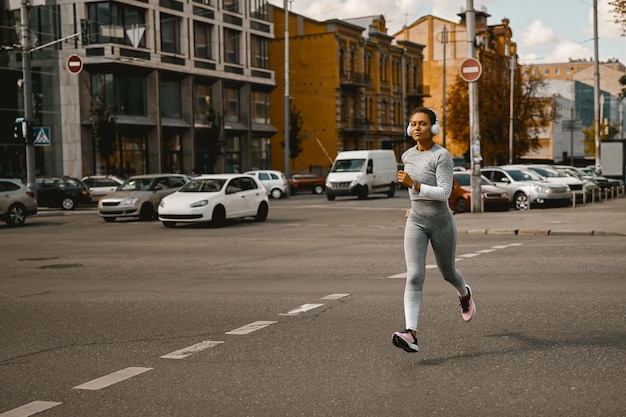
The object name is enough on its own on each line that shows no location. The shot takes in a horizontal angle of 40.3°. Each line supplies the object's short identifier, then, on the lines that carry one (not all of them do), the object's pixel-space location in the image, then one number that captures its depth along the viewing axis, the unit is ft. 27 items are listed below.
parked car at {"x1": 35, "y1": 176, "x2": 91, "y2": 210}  120.06
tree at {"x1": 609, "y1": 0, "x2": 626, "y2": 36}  97.09
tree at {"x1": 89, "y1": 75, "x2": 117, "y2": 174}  148.97
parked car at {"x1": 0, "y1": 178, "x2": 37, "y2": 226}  83.71
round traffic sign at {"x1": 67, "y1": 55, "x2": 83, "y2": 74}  113.19
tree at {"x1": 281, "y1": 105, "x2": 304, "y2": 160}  220.43
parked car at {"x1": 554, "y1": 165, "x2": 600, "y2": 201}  121.29
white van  139.54
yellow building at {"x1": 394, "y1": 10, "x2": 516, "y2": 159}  310.04
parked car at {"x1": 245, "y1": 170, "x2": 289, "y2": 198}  154.71
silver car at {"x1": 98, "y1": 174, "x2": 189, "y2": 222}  87.35
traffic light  106.83
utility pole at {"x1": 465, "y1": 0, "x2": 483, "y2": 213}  86.53
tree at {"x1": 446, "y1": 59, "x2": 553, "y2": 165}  224.12
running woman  21.63
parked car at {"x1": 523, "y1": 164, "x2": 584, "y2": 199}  111.96
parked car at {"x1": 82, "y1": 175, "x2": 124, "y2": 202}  131.64
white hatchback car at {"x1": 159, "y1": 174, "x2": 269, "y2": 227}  75.51
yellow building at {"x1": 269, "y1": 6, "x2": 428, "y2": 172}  237.45
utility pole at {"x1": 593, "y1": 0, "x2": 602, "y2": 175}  147.23
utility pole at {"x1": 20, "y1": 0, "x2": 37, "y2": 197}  107.65
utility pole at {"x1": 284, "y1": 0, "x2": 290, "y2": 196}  162.40
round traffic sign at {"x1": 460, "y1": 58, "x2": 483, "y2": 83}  84.23
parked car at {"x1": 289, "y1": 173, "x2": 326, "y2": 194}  179.22
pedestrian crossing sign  108.27
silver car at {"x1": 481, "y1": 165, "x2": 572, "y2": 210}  99.96
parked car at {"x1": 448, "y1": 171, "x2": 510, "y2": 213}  92.84
